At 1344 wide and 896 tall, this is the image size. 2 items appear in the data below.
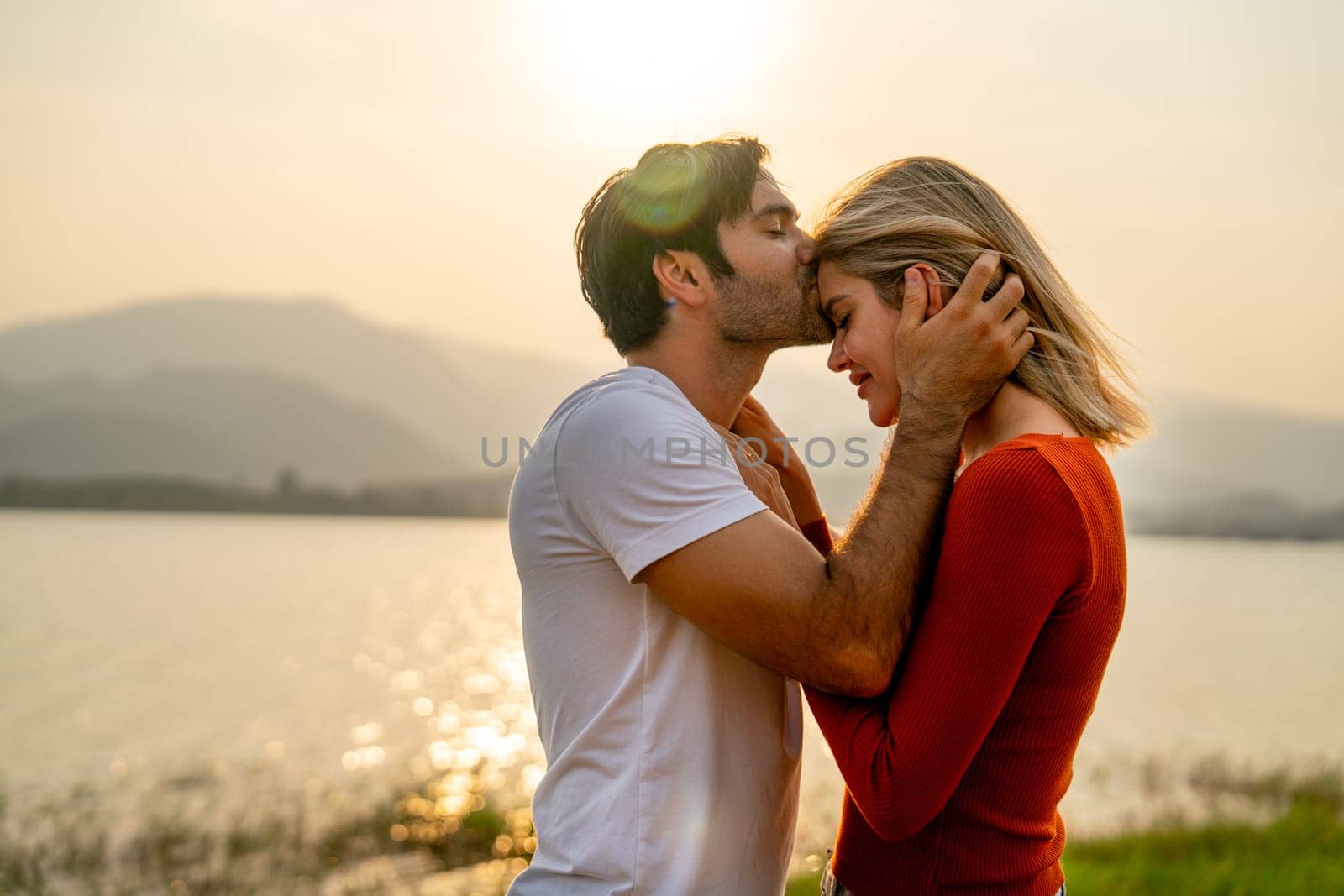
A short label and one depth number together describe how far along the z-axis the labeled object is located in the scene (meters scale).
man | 2.02
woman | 1.93
